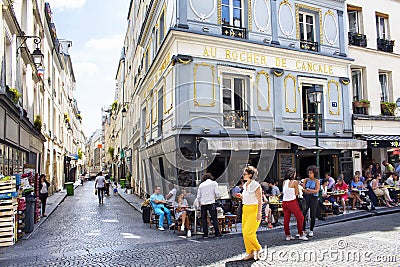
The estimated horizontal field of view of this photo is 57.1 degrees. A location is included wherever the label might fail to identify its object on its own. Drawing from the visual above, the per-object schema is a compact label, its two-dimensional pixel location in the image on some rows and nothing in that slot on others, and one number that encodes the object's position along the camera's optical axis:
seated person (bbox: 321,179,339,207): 11.89
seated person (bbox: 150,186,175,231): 10.47
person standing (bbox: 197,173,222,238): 9.09
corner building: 12.47
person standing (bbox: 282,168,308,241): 8.02
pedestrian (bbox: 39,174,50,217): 13.61
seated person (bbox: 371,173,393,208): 13.54
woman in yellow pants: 6.56
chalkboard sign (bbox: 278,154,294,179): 13.85
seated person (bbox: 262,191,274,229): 10.26
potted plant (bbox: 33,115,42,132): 16.44
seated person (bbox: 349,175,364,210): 13.24
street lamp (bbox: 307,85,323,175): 11.71
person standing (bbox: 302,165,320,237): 8.70
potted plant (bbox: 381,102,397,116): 16.95
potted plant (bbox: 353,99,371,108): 16.28
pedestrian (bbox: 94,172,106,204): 18.72
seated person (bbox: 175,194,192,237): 9.48
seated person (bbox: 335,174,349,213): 12.82
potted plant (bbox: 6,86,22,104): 11.04
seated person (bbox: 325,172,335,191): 13.17
